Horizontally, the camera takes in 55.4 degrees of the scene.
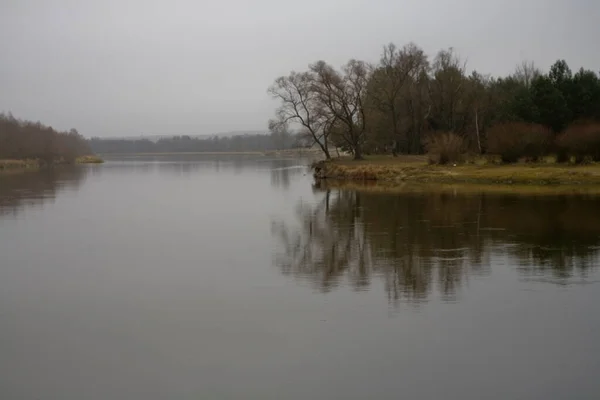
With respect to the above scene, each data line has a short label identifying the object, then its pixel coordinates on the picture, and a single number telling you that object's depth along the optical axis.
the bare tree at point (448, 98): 57.66
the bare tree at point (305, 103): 56.65
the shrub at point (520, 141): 37.72
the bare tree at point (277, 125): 59.27
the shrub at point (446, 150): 41.88
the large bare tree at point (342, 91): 54.97
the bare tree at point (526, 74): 75.74
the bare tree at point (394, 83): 56.47
